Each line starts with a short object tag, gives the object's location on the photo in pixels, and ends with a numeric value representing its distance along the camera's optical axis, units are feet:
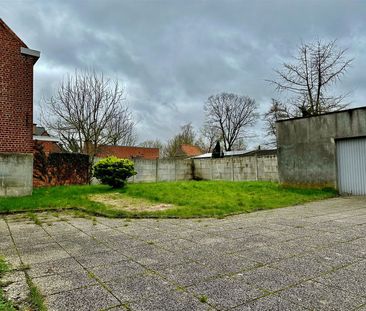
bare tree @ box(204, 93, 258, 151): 138.82
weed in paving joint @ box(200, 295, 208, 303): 7.85
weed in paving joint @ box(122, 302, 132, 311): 7.52
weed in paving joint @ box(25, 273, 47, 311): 7.68
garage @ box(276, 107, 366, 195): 32.76
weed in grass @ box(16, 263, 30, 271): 10.80
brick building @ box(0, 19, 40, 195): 32.40
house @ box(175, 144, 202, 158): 136.68
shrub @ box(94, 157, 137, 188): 38.42
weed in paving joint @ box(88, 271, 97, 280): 9.84
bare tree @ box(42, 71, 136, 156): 62.80
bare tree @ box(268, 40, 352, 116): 58.08
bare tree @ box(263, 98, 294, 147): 81.05
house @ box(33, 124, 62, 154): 69.83
